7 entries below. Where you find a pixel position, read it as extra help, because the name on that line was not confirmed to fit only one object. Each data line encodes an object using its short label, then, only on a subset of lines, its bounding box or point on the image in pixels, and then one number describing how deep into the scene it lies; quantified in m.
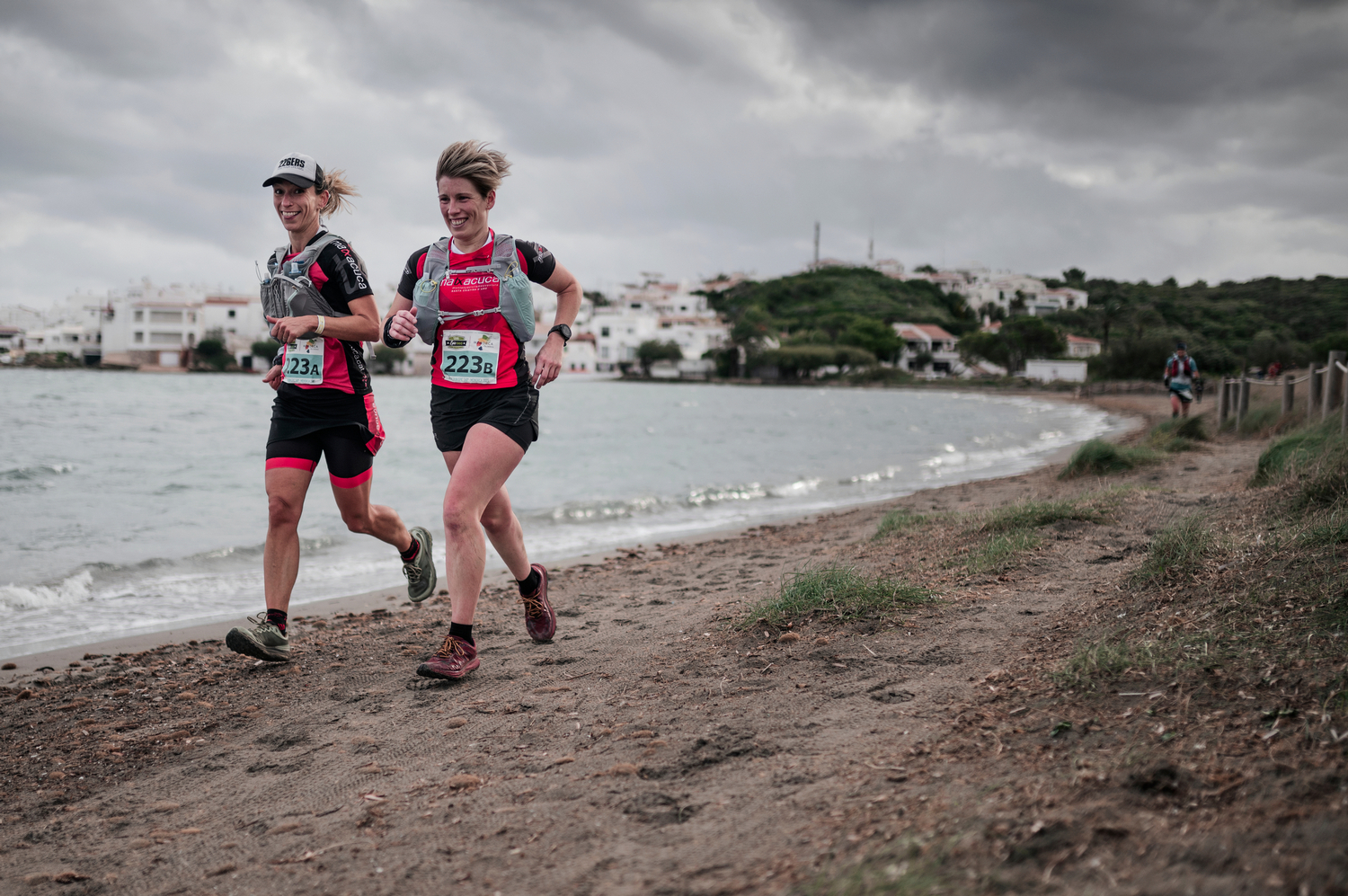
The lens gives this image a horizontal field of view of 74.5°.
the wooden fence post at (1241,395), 15.58
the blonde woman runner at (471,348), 3.56
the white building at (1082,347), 93.94
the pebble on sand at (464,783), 2.46
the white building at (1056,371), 79.38
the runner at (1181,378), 16.92
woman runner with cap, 3.94
